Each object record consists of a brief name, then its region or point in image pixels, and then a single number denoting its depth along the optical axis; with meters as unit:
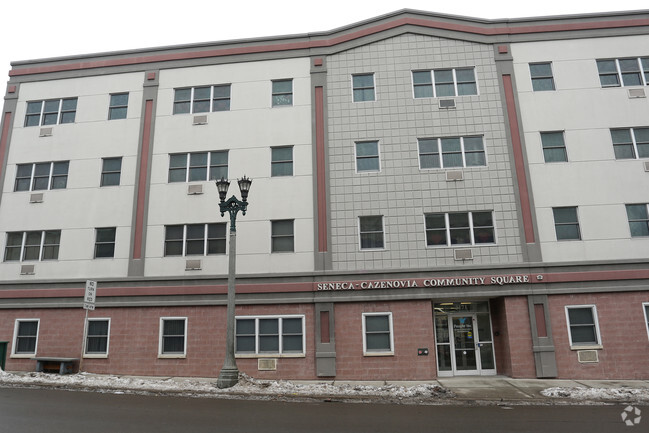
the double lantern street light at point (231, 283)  13.95
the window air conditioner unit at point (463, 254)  17.11
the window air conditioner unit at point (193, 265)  18.11
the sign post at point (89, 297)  15.90
